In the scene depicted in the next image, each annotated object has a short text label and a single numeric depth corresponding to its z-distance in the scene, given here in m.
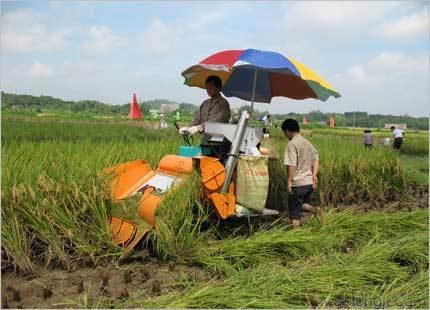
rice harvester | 4.12
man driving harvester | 4.85
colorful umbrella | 4.68
